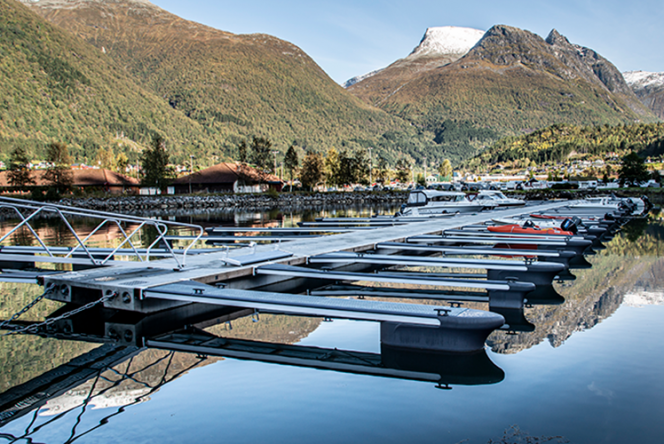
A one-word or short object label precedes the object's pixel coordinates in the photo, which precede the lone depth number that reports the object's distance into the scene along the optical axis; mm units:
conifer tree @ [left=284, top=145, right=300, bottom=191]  100125
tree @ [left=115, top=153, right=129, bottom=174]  130525
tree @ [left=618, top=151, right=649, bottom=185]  92000
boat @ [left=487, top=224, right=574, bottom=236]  19719
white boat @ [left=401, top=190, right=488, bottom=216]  34531
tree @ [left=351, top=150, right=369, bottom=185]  104938
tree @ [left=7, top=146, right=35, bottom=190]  85562
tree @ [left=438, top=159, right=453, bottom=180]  181025
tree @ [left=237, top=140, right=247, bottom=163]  92488
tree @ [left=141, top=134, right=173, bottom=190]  89500
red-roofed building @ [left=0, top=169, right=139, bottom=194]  96500
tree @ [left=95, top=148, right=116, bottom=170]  145625
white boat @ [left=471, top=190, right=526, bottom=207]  38481
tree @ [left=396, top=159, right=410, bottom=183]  142125
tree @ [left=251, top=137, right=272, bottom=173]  95312
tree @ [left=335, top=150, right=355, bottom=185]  103000
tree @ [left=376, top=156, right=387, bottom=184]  134000
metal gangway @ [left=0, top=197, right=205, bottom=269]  10141
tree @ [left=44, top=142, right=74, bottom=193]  84938
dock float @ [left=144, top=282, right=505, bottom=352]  7695
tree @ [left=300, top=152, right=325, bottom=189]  100188
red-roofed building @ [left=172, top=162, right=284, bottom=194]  98000
